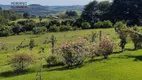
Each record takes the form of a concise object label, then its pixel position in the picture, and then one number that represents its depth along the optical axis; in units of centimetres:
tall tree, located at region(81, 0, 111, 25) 11596
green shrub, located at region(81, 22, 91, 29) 10209
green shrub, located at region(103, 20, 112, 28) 9738
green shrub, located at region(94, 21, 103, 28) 9831
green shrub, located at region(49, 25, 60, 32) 9861
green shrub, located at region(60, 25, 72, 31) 9969
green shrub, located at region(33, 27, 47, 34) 9250
